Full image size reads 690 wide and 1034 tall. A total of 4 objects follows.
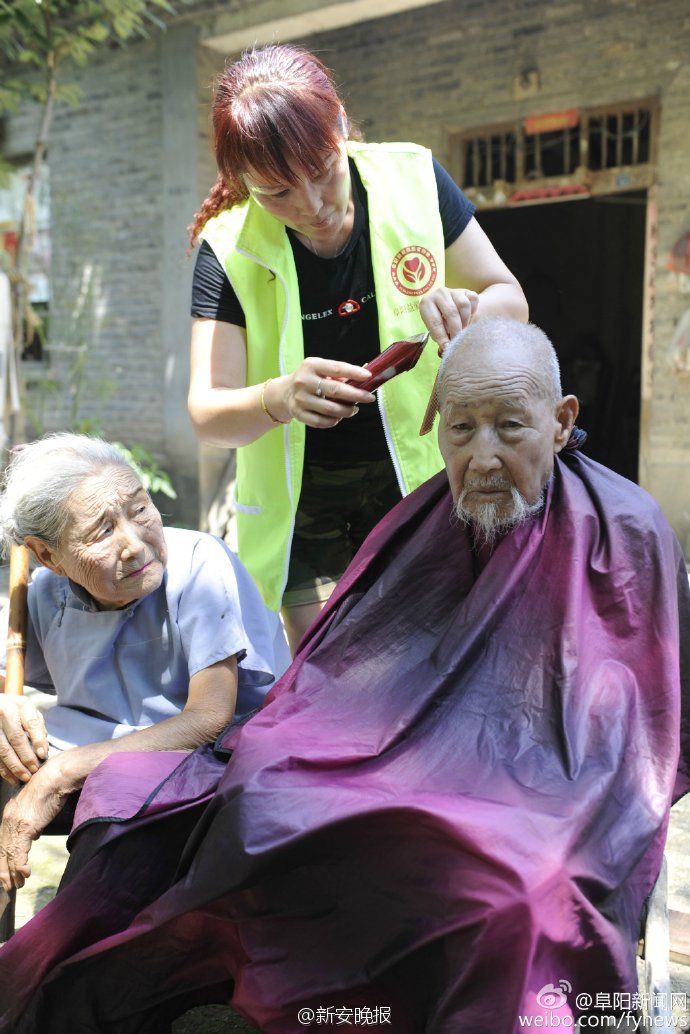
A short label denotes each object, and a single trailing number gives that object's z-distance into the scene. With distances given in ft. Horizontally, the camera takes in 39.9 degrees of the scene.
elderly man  4.45
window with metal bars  19.84
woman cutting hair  6.62
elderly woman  6.22
